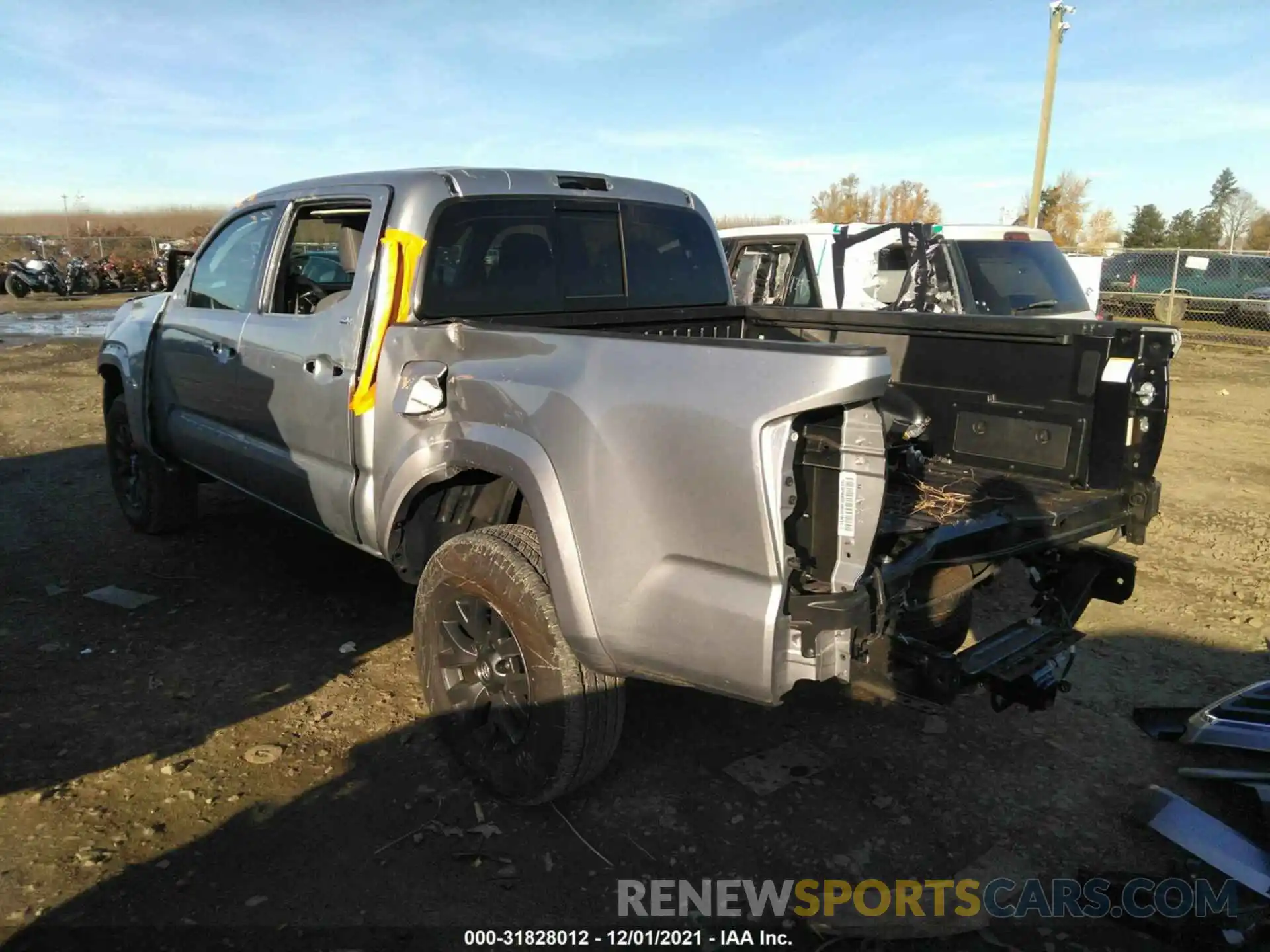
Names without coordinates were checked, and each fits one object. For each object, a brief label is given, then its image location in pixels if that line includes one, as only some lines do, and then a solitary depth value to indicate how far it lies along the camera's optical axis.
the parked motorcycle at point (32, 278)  26.05
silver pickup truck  2.29
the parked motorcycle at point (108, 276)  28.86
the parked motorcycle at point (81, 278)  27.19
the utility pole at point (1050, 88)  17.39
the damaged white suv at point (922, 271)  7.57
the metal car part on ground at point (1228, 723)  3.25
